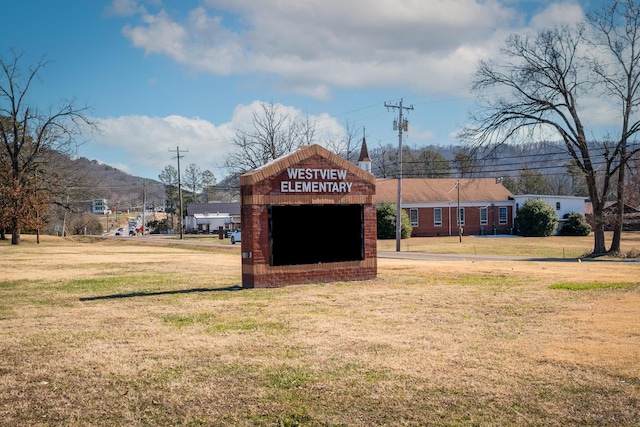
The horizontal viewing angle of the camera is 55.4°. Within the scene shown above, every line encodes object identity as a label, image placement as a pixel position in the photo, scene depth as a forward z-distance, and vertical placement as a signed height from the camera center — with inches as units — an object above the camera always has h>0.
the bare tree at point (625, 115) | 1477.6 +261.0
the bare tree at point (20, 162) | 1942.7 +237.4
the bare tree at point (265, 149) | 2253.9 +288.7
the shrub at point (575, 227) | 2711.6 -23.6
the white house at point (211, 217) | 3949.3 +62.9
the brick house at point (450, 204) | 2610.7 +83.2
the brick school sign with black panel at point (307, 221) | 669.9 +4.6
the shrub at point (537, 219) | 2586.1 +13.4
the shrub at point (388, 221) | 2377.0 +11.9
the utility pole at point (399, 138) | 1817.2 +264.0
